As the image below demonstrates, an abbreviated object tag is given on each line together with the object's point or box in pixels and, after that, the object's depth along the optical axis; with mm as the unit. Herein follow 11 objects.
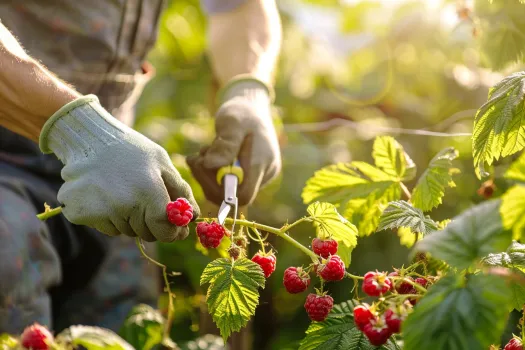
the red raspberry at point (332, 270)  1163
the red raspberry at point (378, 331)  1077
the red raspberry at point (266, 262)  1203
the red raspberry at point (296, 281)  1183
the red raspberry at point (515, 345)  1137
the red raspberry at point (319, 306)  1167
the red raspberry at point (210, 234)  1207
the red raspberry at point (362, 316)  1089
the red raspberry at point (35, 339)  1216
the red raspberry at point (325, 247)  1196
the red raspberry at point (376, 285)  1088
